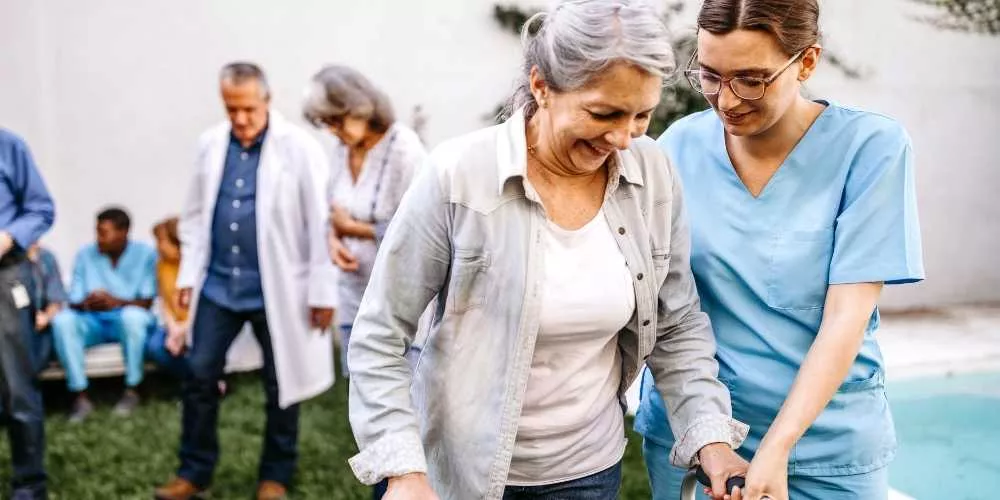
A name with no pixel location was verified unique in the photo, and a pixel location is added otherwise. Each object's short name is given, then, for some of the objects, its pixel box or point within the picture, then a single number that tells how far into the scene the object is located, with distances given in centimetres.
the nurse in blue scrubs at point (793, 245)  185
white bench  587
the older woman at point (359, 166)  371
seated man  574
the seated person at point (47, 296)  536
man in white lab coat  410
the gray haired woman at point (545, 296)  168
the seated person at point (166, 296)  593
